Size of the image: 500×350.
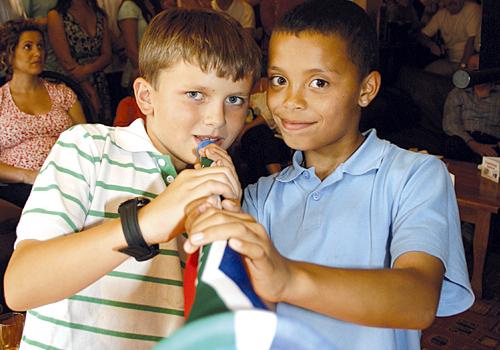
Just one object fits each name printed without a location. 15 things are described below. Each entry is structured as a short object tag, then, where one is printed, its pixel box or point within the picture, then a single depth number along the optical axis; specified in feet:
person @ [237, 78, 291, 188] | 11.51
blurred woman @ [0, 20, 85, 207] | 9.75
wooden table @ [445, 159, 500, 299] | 9.60
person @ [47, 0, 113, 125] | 12.26
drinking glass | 4.11
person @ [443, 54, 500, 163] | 13.19
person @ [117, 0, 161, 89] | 13.76
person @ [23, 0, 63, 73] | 11.86
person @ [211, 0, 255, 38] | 15.01
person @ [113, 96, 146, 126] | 9.35
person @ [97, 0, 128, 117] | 13.83
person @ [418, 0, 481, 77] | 17.83
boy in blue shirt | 2.34
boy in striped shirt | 2.55
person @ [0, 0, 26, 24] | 11.21
